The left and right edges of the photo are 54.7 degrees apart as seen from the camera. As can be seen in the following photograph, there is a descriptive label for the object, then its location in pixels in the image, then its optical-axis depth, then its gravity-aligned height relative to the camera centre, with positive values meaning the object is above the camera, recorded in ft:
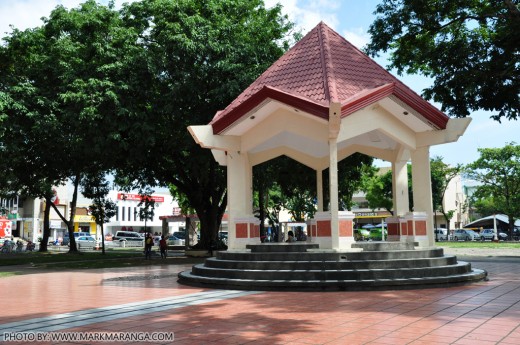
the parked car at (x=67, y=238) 178.40 -0.73
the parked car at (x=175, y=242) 163.02 -2.46
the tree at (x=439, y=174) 173.06 +19.23
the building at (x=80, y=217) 198.90 +8.10
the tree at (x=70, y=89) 68.18 +20.36
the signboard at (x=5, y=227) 129.81 +2.44
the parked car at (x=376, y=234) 168.76 -0.91
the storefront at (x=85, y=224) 228.63 +5.40
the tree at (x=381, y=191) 183.01 +14.68
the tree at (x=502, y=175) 170.19 +18.55
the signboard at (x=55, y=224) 218.79 +5.32
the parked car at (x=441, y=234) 191.77 -1.54
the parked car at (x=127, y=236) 184.69 -0.37
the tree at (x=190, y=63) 69.36 +23.87
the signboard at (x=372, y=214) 227.40 +7.87
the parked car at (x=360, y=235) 117.59 -0.98
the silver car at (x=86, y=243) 156.81 -2.27
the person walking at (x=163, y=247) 92.36 -2.27
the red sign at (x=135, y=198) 233.55 +17.46
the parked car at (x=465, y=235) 184.96 -1.90
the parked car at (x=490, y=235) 186.52 -2.12
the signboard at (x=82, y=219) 228.02 +7.56
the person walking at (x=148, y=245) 89.36 -1.81
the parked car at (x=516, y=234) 178.78 -1.96
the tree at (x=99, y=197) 110.01 +8.40
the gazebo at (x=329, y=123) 43.98 +10.37
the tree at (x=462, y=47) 61.41 +23.21
